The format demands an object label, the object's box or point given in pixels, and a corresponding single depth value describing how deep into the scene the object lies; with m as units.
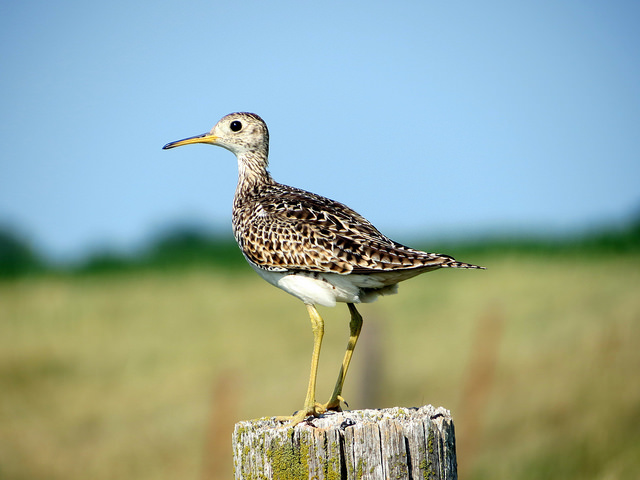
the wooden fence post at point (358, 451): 9.13
